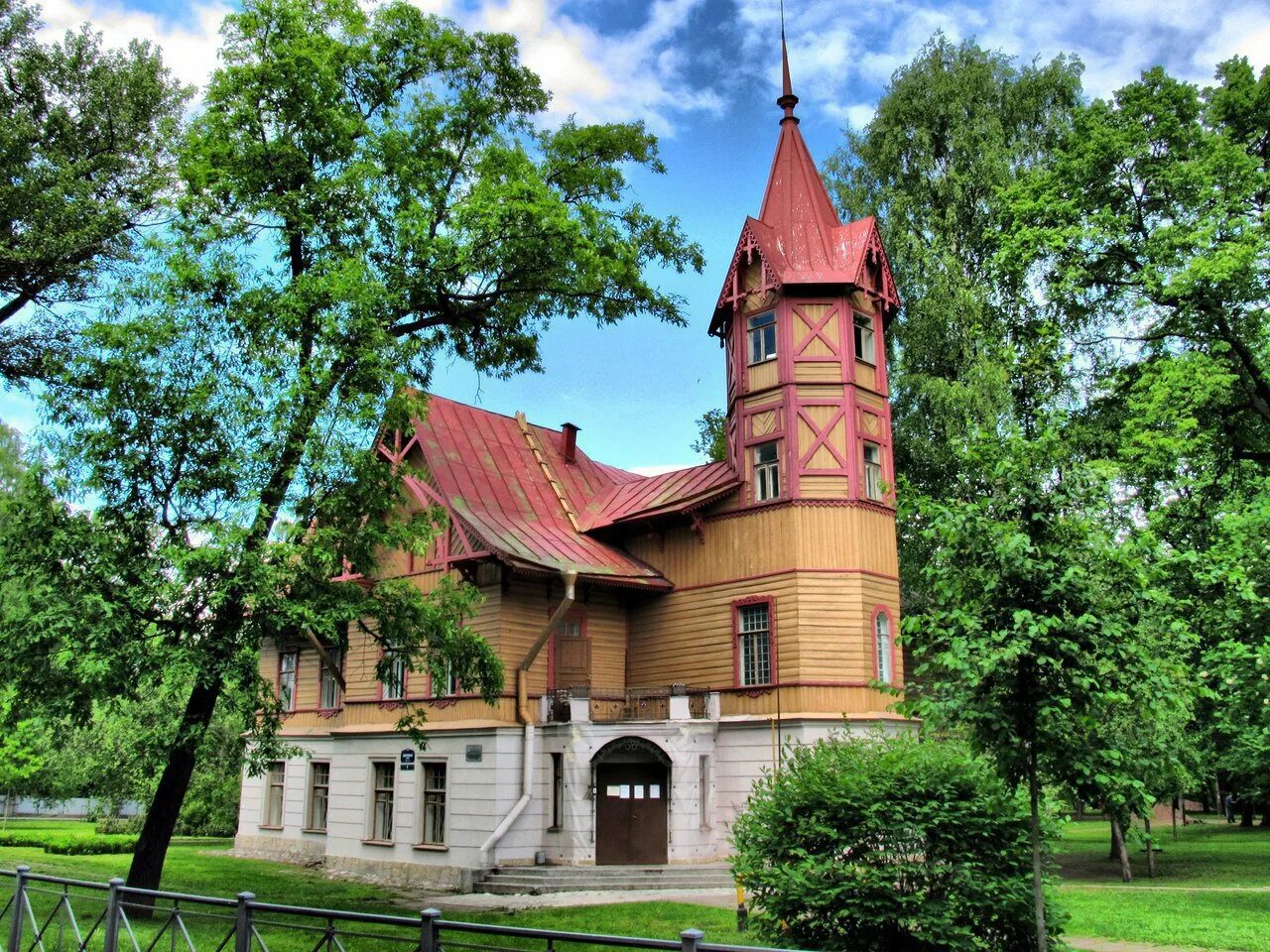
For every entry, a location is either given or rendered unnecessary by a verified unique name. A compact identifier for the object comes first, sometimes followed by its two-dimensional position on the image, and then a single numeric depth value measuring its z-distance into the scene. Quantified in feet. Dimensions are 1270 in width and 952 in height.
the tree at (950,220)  90.48
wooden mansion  73.56
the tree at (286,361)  48.14
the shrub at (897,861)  32.68
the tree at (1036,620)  30.94
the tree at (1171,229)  77.00
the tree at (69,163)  58.80
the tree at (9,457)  123.79
